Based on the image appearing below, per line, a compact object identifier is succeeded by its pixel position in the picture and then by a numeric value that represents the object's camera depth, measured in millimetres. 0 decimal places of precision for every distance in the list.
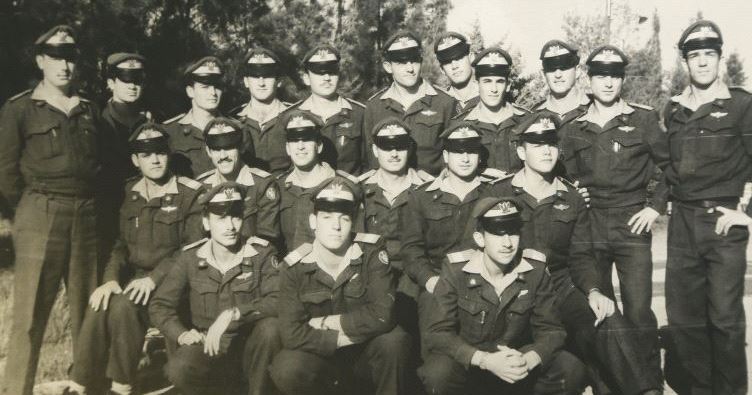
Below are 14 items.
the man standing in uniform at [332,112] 5383
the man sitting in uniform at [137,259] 4414
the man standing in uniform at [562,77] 5125
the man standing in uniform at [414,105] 5332
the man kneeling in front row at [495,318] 3803
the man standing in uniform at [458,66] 5559
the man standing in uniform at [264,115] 5395
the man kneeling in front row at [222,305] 4016
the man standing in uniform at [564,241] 4195
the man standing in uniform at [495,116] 5062
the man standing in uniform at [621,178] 4520
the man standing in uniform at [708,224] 4324
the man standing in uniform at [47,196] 4418
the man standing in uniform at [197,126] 5293
